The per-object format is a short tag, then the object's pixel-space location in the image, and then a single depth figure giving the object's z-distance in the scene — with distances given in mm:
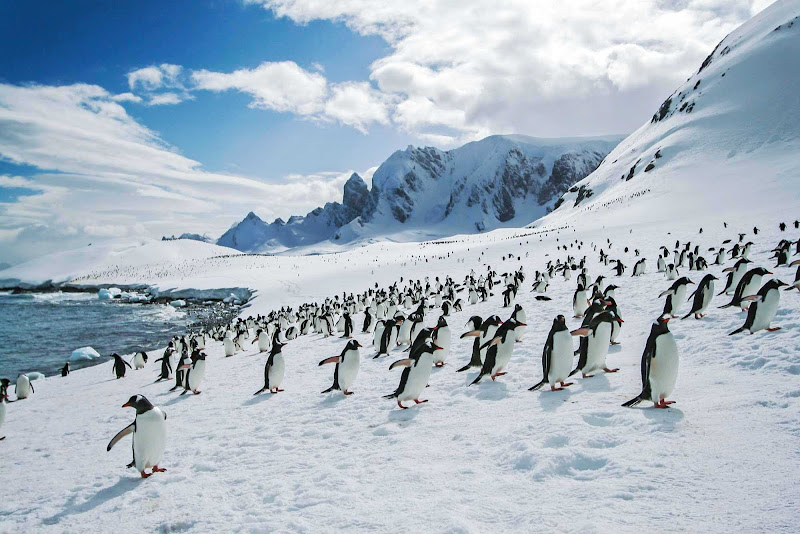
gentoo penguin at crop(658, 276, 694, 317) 10594
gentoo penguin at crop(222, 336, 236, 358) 17491
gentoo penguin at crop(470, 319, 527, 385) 7559
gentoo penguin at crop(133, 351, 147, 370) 18172
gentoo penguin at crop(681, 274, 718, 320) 9578
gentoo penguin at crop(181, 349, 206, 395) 11037
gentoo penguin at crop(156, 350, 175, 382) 13961
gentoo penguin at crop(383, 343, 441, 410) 6980
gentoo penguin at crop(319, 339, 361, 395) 8578
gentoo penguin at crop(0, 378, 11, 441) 13244
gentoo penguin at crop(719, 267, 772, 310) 9914
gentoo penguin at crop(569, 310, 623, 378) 6850
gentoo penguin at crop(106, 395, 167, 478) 5707
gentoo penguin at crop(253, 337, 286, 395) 9617
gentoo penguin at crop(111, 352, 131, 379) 15792
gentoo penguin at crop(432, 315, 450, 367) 9430
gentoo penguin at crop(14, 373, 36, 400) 14125
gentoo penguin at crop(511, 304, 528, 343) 10603
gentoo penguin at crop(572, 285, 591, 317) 13000
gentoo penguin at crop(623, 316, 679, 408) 5320
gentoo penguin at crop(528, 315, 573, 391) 6566
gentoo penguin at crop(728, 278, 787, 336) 7609
